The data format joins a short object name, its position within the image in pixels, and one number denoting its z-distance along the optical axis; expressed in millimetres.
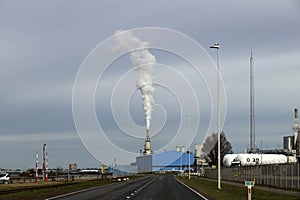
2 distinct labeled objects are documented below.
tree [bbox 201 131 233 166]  166000
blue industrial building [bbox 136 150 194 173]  178325
